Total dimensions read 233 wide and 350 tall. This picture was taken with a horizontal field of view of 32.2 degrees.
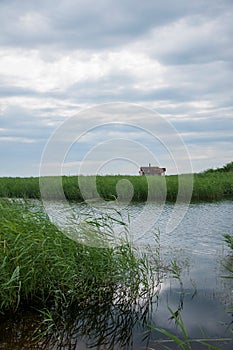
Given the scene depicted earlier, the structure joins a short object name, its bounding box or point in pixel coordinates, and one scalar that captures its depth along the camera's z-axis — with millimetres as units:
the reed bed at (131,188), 16375
